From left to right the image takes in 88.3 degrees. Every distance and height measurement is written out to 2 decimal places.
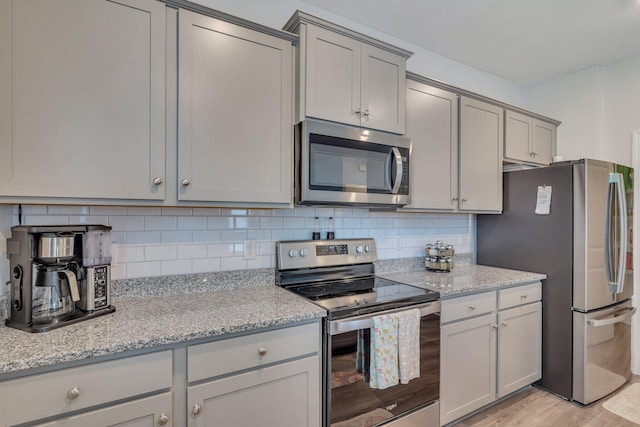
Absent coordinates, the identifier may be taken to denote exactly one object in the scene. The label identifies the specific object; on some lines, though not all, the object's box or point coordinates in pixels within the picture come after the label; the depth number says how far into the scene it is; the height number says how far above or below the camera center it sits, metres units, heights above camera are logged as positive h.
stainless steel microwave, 1.76 +0.28
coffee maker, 1.25 -0.25
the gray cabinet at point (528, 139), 2.79 +0.69
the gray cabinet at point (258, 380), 1.27 -0.69
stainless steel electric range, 1.55 -0.53
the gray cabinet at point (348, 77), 1.77 +0.80
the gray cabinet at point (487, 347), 2.00 -0.88
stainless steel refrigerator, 2.30 -0.36
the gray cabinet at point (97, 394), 1.00 -0.59
